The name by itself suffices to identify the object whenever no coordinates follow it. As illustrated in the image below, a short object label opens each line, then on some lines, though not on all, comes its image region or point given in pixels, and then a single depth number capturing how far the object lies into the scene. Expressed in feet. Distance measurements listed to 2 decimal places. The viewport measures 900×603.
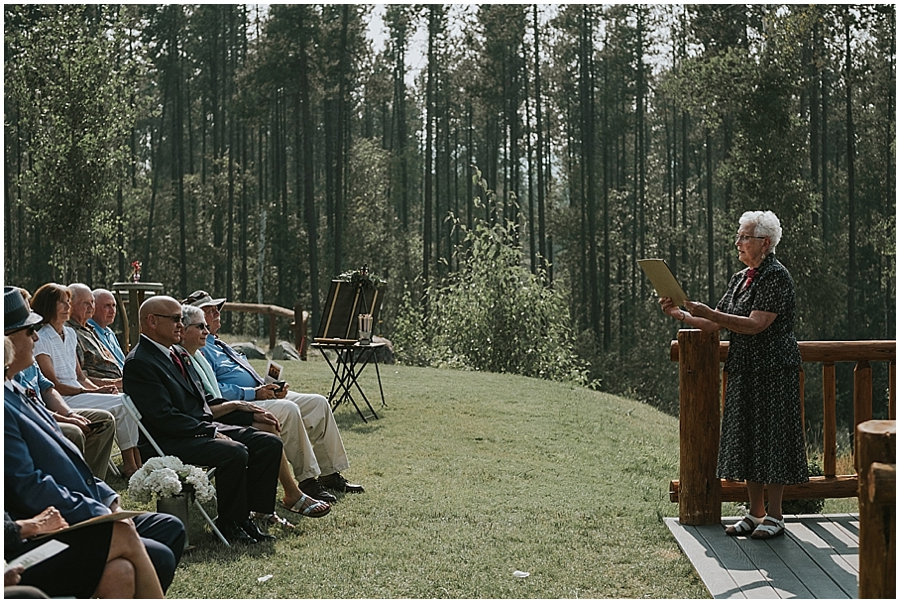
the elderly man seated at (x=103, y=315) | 22.24
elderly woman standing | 15.33
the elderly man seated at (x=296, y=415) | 19.57
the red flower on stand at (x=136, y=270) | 28.63
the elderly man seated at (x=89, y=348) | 21.07
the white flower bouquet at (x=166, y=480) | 14.90
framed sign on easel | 30.99
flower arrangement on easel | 31.86
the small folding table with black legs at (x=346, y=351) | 30.12
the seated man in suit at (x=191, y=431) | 16.01
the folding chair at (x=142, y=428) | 15.72
